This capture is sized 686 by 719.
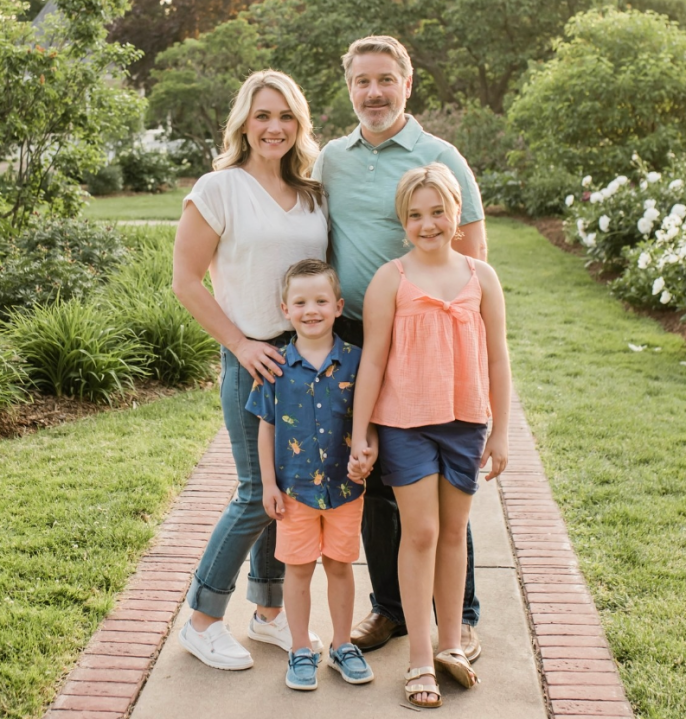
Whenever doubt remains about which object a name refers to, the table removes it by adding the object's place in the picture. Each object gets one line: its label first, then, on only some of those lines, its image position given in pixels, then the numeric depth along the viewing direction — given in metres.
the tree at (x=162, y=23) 27.30
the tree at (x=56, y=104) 7.71
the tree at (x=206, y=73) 22.02
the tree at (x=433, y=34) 21.27
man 2.62
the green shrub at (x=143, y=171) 20.55
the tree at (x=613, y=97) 11.99
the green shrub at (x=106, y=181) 19.24
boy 2.51
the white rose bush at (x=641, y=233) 7.19
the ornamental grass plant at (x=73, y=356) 5.41
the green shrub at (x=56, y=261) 6.44
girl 2.47
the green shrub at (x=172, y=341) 5.95
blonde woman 2.55
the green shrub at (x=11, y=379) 5.06
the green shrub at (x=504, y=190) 15.73
